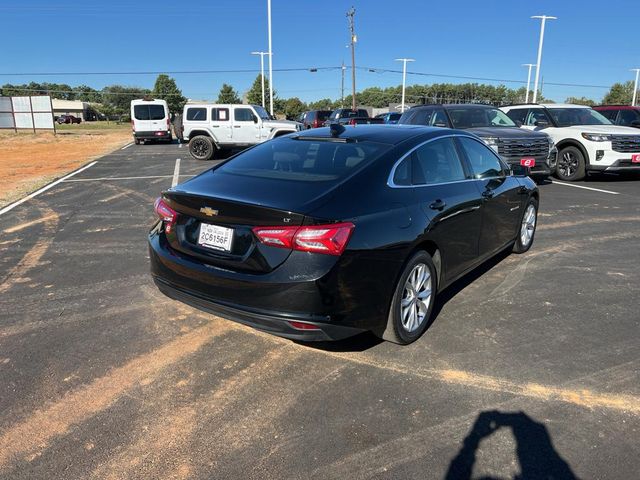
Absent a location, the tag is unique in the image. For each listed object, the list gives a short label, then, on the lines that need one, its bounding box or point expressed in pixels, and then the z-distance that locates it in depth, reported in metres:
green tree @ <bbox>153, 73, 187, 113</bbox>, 96.31
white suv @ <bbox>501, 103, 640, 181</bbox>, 11.94
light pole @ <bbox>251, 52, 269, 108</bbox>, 45.75
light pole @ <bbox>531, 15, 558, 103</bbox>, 36.62
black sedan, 3.09
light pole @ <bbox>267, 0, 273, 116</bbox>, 36.75
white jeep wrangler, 19.11
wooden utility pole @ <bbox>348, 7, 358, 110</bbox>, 48.16
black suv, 10.39
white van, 27.89
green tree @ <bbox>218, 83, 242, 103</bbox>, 86.09
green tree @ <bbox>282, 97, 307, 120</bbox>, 90.28
